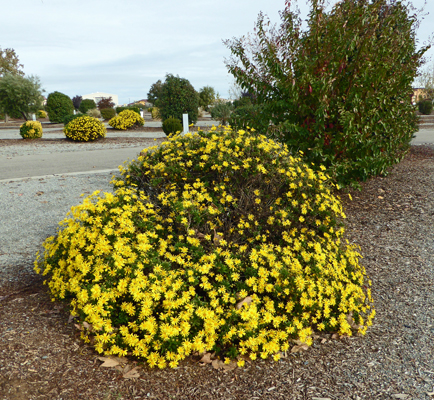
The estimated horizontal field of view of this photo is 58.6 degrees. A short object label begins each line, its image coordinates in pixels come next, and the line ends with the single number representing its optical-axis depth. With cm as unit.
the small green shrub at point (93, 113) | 3359
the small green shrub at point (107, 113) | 3284
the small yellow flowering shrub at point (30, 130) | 1633
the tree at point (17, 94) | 2519
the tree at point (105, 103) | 4450
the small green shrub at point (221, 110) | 2253
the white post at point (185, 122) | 1224
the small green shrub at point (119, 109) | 3692
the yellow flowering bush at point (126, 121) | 2209
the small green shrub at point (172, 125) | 1718
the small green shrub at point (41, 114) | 3788
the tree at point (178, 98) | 2044
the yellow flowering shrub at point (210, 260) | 253
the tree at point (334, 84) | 512
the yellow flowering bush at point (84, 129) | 1533
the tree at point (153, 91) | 4488
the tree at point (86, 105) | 3869
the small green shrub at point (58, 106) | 2797
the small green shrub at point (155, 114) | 3148
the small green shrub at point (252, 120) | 566
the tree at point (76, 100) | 5041
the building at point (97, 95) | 9970
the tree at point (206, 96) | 3928
